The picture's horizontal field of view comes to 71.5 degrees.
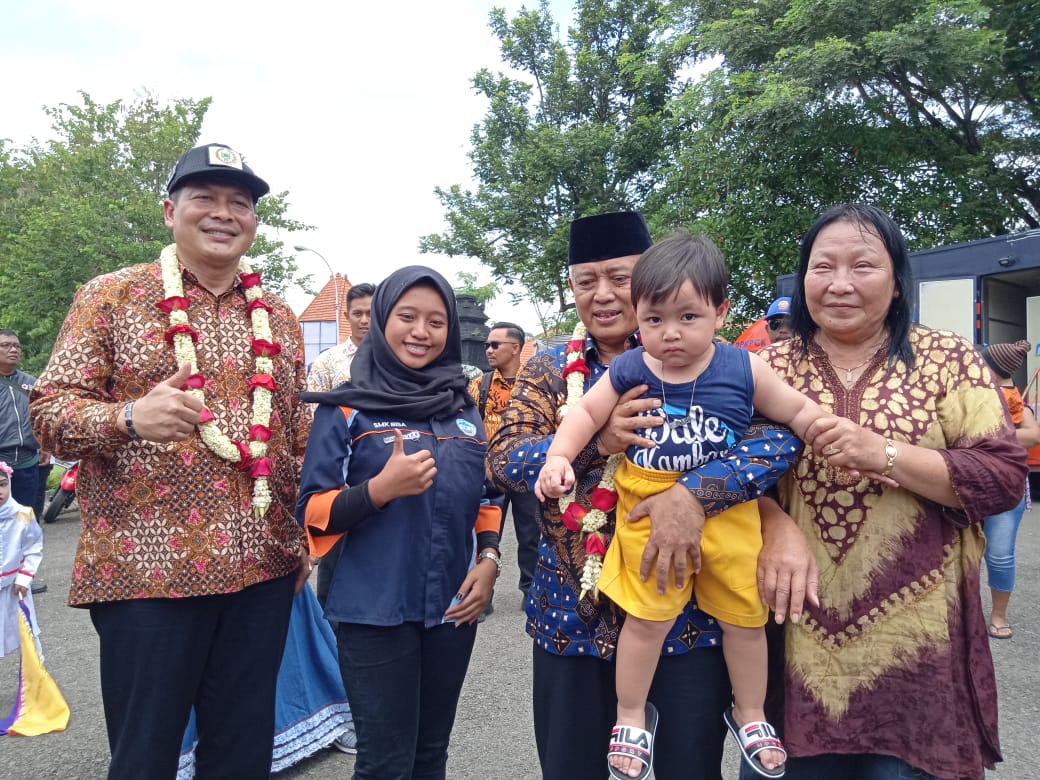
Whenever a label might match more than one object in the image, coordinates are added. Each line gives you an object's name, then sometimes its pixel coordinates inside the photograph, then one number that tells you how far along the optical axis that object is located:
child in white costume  3.97
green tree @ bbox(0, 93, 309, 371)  17.23
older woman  1.76
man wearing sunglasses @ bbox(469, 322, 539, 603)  5.44
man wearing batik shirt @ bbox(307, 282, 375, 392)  5.08
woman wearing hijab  2.07
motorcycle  9.86
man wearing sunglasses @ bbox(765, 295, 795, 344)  5.00
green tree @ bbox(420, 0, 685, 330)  19.83
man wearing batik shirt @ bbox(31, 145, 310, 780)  2.09
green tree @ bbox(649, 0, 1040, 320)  12.23
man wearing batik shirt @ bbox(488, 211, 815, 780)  1.77
